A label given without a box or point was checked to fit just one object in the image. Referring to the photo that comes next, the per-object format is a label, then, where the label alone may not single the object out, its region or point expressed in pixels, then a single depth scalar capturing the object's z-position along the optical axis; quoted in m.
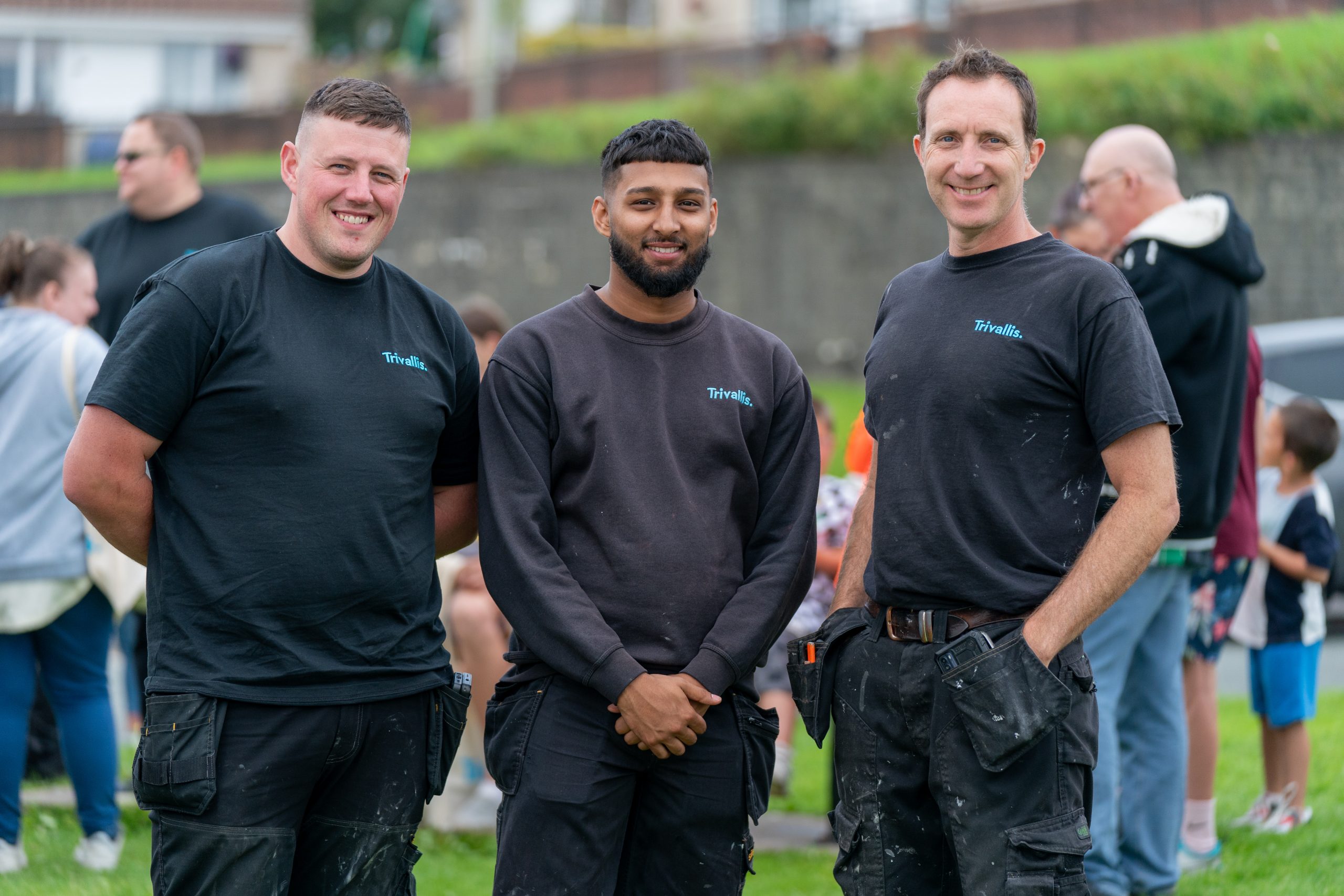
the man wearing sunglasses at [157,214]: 6.32
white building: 38.75
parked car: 9.80
